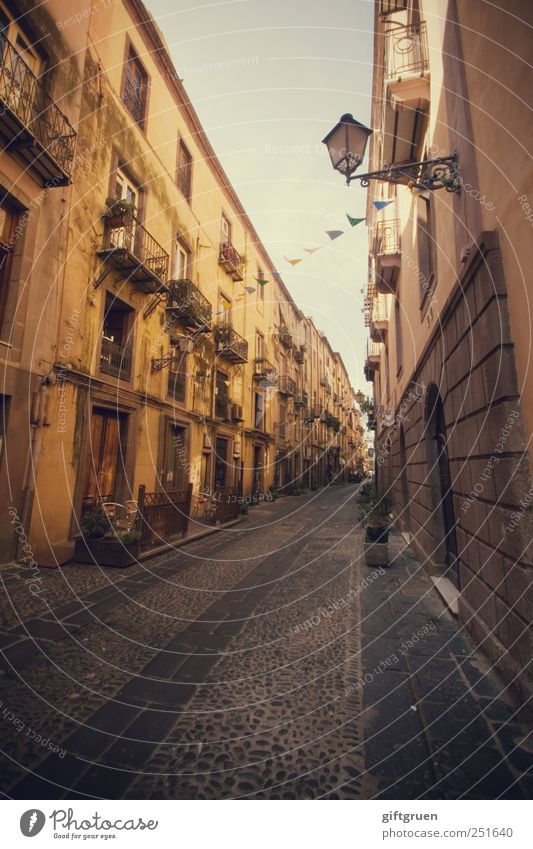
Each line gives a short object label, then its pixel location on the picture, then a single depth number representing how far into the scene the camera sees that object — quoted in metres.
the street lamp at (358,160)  4.35
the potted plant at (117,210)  10.10
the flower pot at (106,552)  7.37
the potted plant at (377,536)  7.26
